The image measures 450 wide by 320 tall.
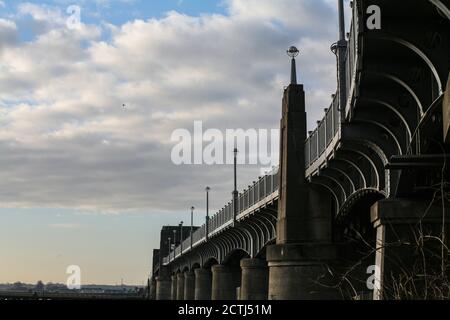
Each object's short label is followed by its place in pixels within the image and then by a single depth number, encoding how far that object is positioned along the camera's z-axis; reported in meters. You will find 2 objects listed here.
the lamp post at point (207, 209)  60.36
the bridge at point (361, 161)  11.78
